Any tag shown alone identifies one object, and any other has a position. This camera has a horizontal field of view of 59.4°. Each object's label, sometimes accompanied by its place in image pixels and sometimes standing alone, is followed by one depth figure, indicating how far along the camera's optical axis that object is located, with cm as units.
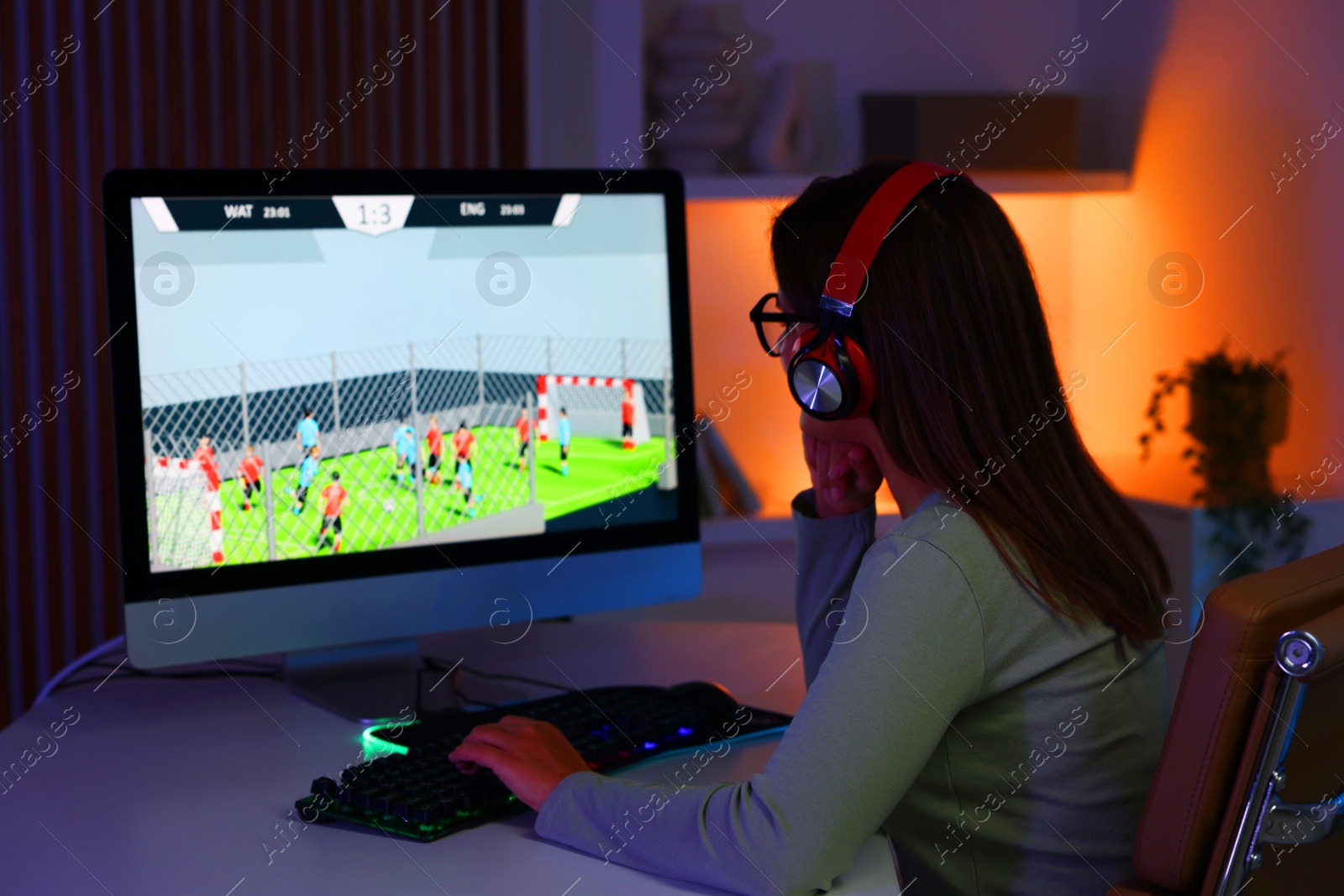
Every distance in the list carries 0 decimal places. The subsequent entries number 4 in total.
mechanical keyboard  89
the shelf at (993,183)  226
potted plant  225
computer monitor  114
